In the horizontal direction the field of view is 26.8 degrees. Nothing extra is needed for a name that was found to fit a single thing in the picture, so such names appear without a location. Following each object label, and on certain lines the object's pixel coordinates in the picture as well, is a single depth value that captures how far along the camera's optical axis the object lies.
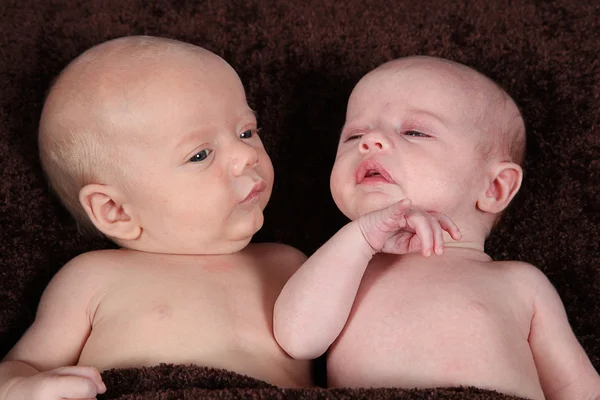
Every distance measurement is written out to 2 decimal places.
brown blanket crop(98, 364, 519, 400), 0.65
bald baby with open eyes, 0.72
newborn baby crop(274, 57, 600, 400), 0.70
